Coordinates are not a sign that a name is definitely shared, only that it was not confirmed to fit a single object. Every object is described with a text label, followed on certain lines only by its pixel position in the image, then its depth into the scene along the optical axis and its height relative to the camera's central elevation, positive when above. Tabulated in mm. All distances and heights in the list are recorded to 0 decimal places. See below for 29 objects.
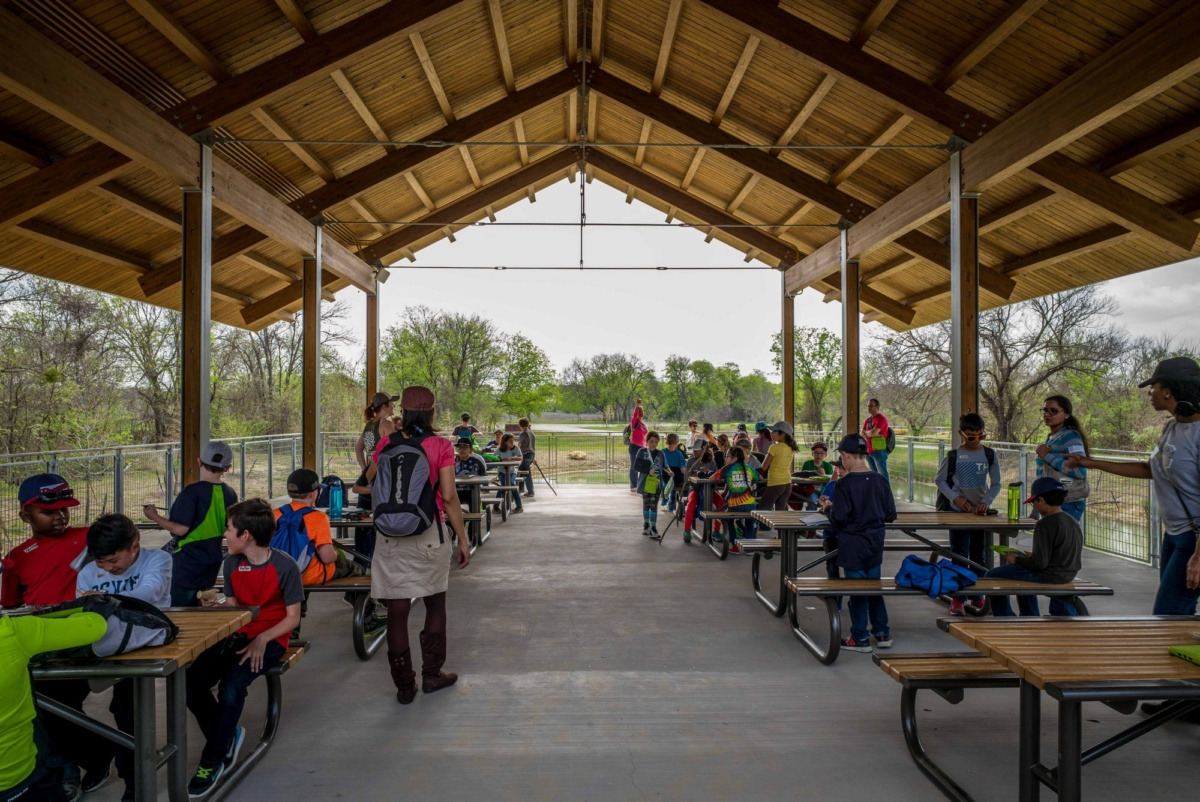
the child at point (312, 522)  4512 -706
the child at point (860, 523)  4871 -780
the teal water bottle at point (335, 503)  6480 -825
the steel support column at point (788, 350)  15109 +1234
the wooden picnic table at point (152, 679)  2555 -1013
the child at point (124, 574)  3010 -696
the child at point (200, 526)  4305 -675
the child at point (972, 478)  6094 -597
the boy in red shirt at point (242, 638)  3129 -1035
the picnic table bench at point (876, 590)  4355 -1143
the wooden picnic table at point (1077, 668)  2326 -898
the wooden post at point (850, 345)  11969 +1048
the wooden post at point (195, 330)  7418 +855
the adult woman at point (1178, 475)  3693 -353
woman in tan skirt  4090 -899
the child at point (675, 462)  10195 -735
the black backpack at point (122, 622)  2608 -778
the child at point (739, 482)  8219 -838
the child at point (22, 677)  2318 -846
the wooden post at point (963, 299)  8055 +1232
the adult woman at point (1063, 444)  5312 -271
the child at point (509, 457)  12573 -830
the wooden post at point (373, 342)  15062 +1473
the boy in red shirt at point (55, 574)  3068 -732
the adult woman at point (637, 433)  14508 -463
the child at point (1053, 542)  4449 -836
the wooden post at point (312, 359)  11383 +836
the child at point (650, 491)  9406 -1064
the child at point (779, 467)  8336 -676
